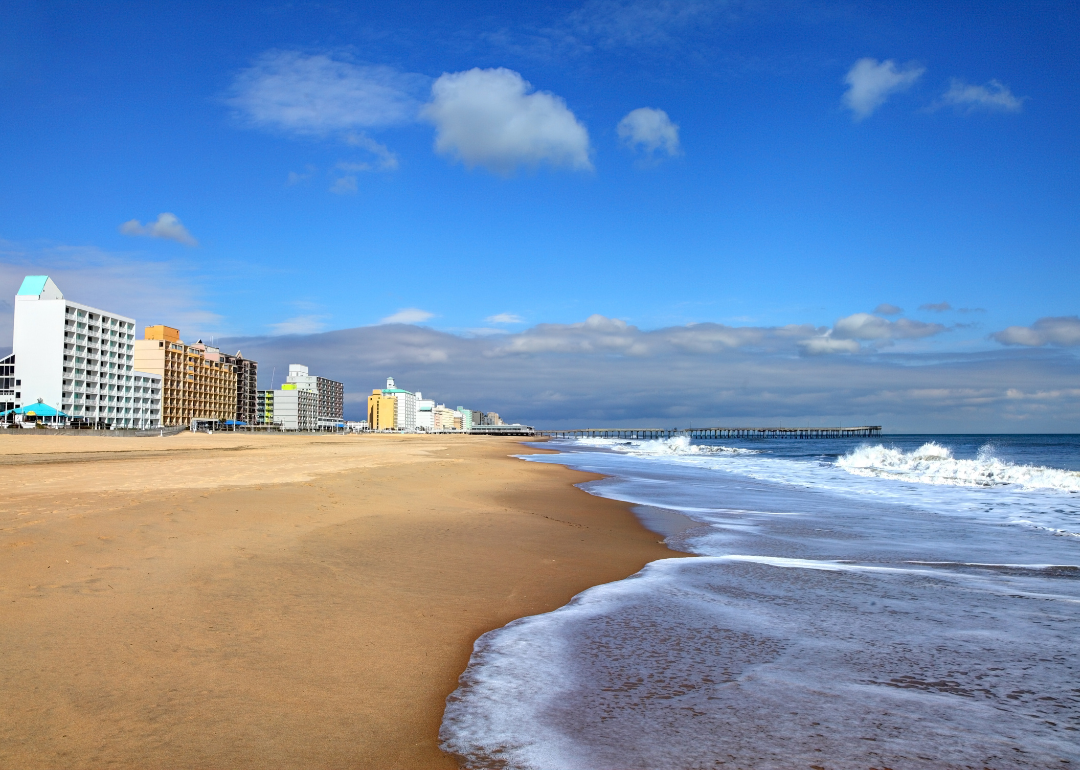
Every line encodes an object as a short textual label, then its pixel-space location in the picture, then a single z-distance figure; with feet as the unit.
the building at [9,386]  247.50
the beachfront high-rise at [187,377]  341.82
